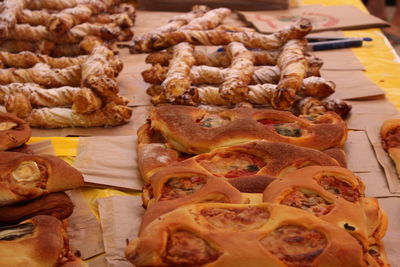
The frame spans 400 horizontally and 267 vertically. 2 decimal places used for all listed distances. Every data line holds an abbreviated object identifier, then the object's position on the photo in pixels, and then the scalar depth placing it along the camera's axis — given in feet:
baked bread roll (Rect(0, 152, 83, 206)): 3.63
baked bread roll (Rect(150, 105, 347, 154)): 4.03
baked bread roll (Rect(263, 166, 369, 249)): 3.40
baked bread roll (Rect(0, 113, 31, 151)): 3.98
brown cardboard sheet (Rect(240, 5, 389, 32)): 6.08
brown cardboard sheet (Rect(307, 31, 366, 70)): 5.39
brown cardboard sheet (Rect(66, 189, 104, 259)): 3.68
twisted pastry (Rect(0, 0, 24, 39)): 5.16
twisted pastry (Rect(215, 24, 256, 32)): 5.47
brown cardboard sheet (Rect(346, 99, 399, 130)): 4.64
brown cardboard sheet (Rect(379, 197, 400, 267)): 3.66
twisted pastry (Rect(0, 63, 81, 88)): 4.84
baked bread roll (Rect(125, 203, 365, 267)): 3.22
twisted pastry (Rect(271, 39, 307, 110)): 4.53
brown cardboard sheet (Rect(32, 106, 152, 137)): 4.57
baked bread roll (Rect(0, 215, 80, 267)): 3.36
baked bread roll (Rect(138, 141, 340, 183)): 3.80
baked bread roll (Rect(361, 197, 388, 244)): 3.51
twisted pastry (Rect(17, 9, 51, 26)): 5.37
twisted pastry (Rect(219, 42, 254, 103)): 4.57
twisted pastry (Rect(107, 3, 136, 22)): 6.15
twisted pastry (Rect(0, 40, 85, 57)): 5.30
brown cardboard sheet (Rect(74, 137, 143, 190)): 4.08
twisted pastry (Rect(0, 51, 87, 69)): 5.04
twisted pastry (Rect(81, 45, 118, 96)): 4.55
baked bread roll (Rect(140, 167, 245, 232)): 3.47
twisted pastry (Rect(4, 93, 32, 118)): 4.50
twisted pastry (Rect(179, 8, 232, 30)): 5.44
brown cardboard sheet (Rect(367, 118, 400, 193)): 4.11
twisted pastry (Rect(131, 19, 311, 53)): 5.04
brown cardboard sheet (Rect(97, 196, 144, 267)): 3.64
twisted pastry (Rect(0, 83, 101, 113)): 4.64
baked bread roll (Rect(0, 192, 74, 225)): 3.62
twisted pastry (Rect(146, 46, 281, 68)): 5.07
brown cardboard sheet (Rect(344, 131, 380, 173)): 4.23
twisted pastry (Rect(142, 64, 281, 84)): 4.86
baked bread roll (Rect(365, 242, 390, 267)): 3.41
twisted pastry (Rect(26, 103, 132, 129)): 4.58
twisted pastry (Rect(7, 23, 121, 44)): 5.30
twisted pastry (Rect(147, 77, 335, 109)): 4.68
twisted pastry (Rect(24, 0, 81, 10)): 5.53
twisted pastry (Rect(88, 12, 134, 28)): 5.76
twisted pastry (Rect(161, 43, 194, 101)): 4.55
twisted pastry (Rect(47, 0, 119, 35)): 5.22
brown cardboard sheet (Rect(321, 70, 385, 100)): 4.96
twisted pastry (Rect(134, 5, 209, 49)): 5.20
